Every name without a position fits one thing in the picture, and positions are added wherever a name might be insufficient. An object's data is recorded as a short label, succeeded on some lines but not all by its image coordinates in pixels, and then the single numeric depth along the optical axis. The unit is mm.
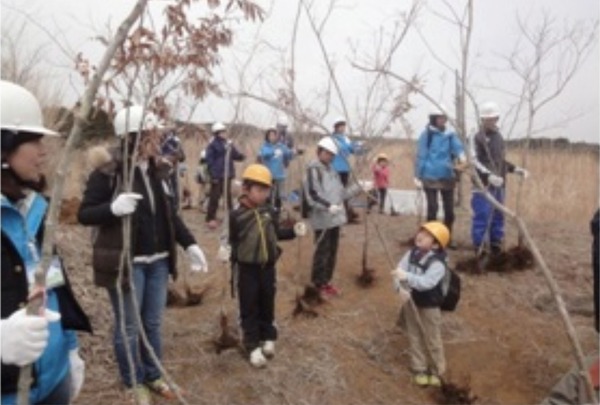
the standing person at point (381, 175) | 12852
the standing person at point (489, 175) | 7457
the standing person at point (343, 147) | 8509
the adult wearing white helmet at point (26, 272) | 1999
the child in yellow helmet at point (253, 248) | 5082
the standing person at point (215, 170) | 10164
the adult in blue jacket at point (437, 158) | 7953
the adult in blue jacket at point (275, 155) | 10500
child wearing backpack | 5352
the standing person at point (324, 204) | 6551
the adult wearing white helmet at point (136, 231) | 3902
